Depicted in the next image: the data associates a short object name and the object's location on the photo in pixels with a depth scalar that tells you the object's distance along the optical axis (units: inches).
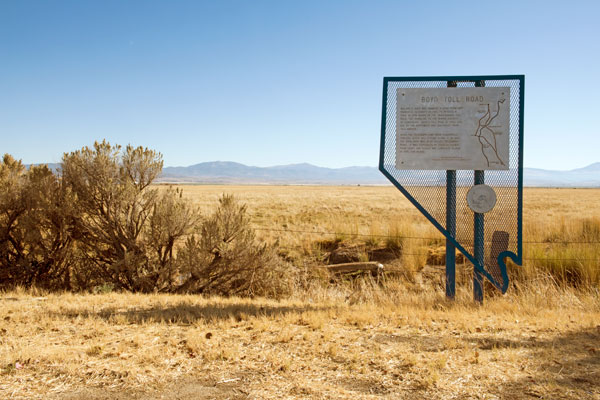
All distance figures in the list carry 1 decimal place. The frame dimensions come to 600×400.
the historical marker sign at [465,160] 265.4
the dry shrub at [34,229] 340.5
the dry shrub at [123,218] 334.3
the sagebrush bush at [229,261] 333.1
